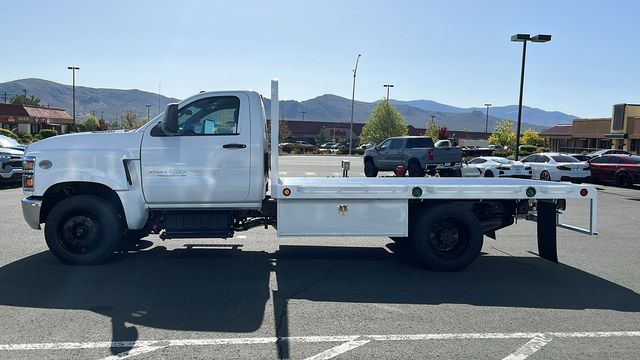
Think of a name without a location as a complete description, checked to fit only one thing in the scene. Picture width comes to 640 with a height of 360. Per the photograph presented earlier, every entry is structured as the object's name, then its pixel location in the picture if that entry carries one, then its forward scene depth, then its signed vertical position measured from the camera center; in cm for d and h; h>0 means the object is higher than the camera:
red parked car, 2394 -65
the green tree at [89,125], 7894 +171
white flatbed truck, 709 -66
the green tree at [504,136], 7542 +211
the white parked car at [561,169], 2453 -73
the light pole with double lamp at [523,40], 2647 +554
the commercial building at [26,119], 6531 +187
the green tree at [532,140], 7375 +161
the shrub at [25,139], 4793 -50
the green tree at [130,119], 7207 +280
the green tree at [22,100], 11694 +737
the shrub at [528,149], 6126 +32
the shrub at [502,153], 5245 -25
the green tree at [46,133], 5611 +15
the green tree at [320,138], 10129 +107
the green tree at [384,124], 7638 +330
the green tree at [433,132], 7943 +239
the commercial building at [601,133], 5222 +235
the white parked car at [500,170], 2373 -85
